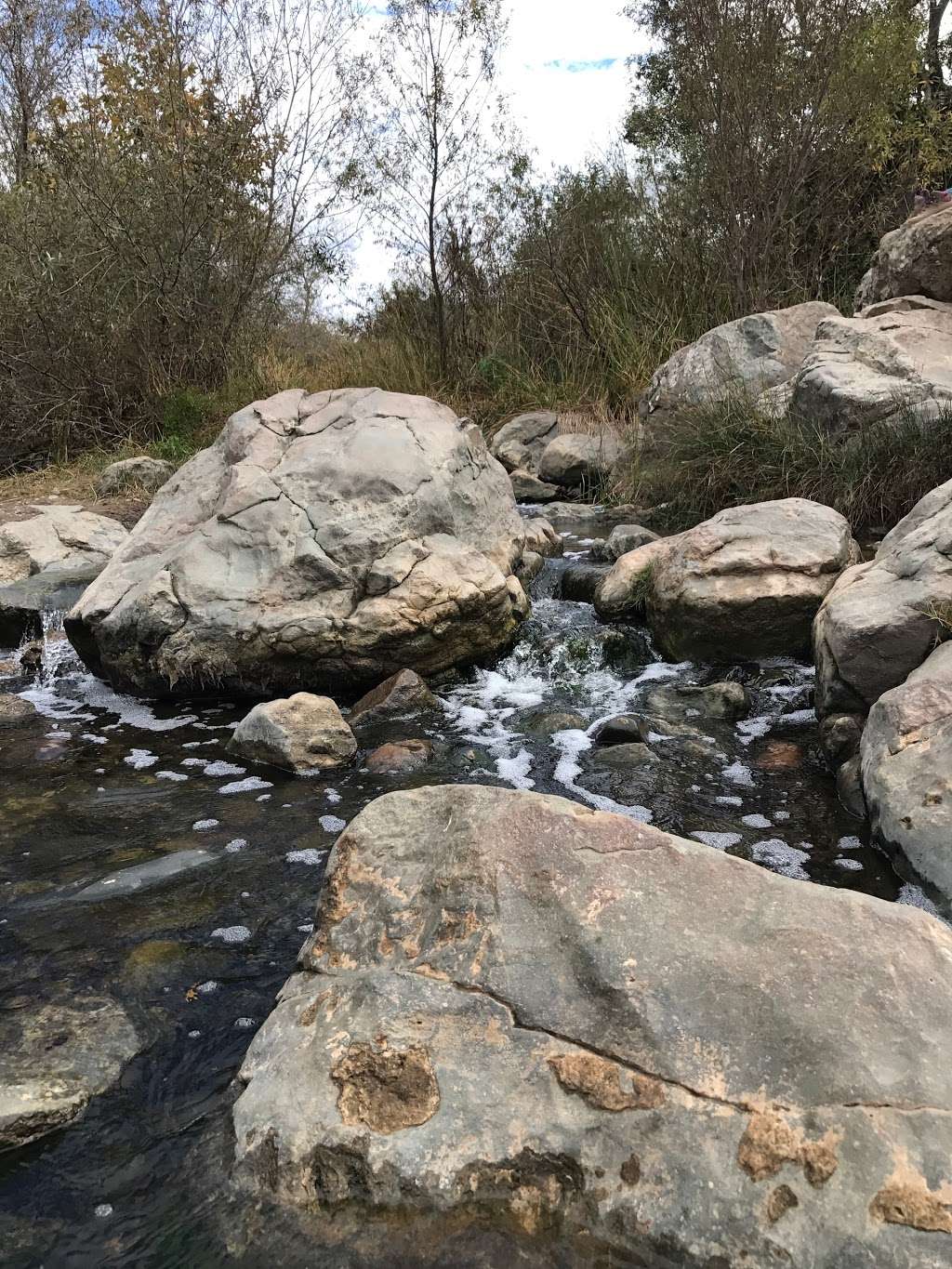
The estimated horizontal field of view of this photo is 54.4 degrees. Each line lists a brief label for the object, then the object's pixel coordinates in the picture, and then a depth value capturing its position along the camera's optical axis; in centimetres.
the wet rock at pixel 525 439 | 978
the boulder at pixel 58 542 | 689
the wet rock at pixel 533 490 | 909
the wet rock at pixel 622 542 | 647
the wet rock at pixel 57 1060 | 188
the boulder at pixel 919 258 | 743
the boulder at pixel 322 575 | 462
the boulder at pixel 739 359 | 773
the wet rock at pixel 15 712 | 452
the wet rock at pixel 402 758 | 383
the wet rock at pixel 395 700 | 439
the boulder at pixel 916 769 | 261
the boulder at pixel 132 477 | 886
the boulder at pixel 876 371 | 619
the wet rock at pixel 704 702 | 423
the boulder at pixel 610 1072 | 148
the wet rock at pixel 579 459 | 905
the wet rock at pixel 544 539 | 674
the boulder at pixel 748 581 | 463
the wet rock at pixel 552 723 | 418
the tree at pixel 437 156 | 1106
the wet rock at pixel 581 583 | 587
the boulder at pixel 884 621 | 349
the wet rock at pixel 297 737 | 381
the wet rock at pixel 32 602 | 585
